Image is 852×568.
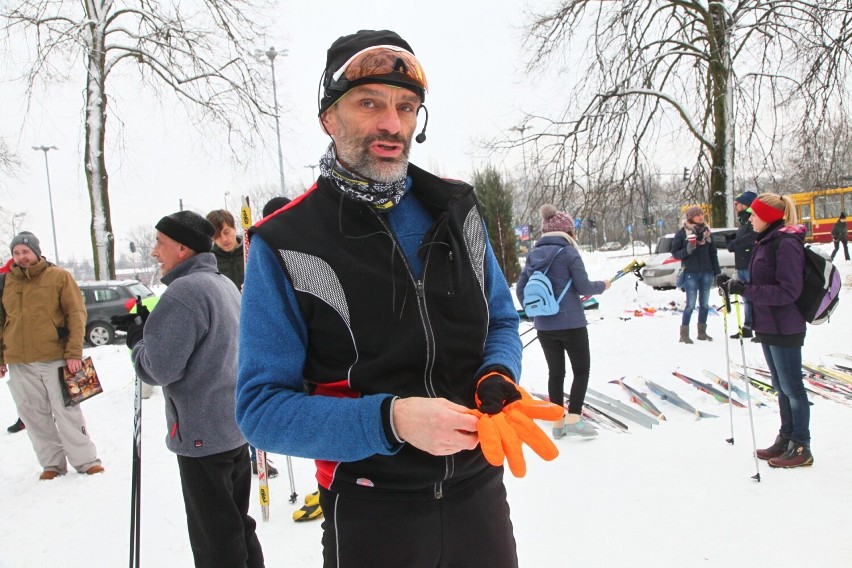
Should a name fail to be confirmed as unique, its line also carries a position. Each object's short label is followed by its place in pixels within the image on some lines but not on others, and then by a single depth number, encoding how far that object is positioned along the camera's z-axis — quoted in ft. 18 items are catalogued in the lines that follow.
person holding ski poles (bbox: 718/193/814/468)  12.60
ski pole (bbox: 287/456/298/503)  12.92
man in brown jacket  15.40
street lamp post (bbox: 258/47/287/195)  39.30
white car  52.70
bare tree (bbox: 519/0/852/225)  31.94
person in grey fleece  8.67
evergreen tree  59.93
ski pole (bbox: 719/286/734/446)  13.87
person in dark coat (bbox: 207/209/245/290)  16.03
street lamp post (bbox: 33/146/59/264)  119.36
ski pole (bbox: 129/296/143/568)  8.89
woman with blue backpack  15.64
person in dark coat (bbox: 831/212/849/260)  59.57
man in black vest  4.24
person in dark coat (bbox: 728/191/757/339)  22.59
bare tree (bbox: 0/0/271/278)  35.76
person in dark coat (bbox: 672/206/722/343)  26.81
